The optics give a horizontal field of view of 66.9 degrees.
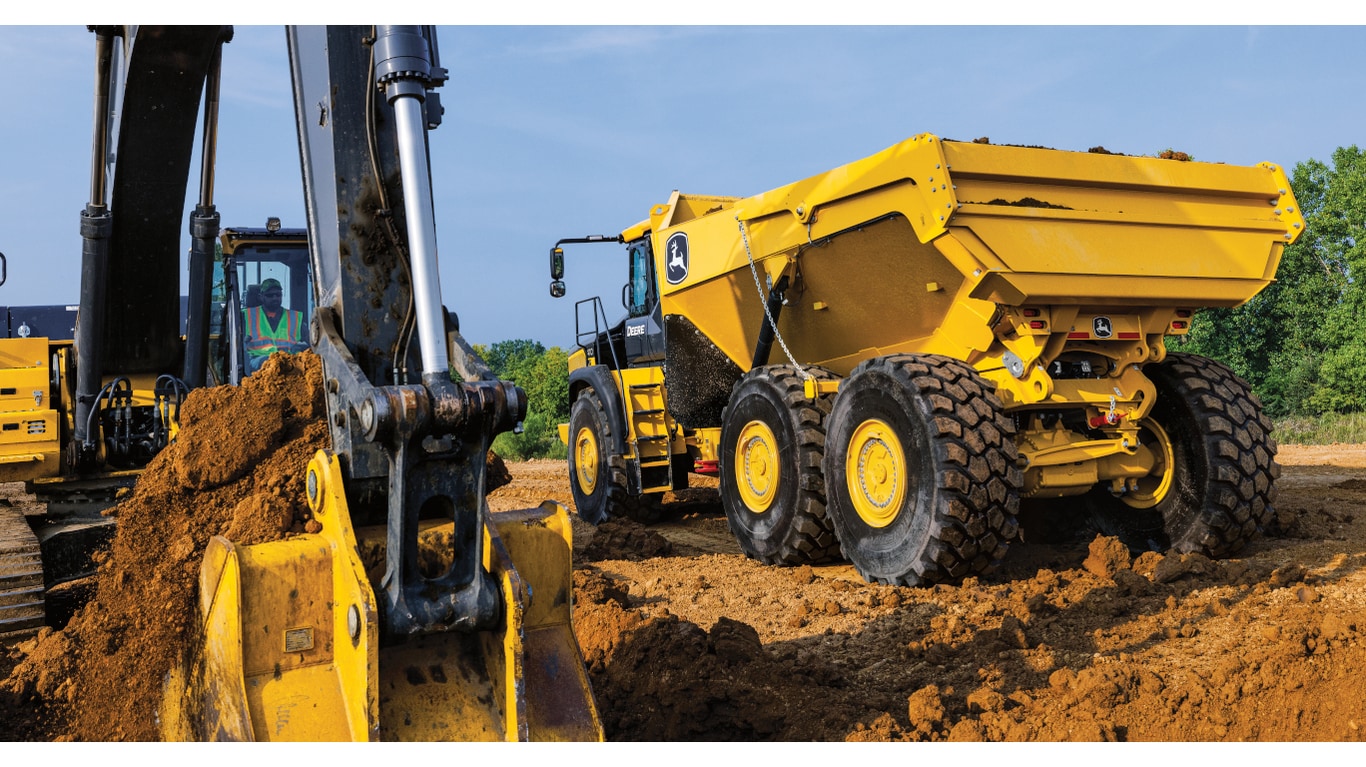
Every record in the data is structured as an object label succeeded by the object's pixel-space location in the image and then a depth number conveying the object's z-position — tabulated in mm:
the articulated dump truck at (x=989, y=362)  5531
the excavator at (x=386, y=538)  2607
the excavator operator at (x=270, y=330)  6715
